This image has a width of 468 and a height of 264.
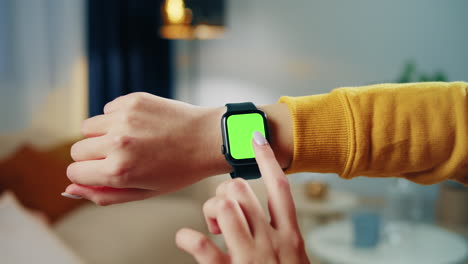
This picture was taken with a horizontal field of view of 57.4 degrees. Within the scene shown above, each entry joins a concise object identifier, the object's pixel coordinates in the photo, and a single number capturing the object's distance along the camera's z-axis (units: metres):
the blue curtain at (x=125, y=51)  3.09
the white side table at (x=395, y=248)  1.81
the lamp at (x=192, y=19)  2.78
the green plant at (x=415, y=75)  2.61
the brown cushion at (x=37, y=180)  2.08
